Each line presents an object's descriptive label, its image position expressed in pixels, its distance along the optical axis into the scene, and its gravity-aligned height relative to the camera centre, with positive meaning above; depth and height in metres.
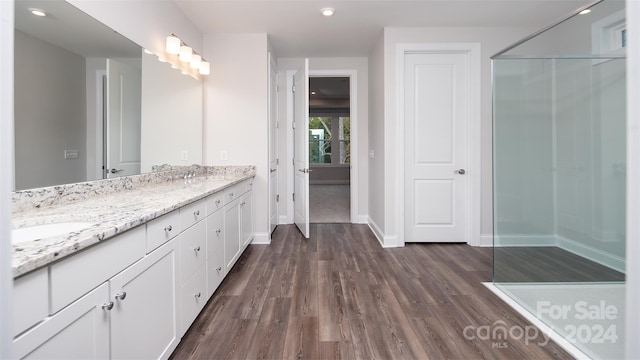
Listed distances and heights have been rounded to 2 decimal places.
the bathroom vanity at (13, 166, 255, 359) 0.77 -0.32
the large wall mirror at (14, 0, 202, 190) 1.40 +0.45
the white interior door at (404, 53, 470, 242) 3.49 +0.34
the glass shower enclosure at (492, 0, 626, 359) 1.82 +0.00
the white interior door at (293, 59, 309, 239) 3.76 +0.37
